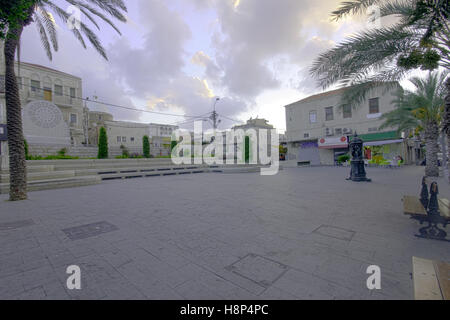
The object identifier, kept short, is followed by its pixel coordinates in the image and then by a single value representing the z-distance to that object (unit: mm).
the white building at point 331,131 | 22859
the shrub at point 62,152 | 17000
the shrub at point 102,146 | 17422
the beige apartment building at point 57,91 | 23641
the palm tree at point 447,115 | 4137
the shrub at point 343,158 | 24622
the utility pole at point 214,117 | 26891
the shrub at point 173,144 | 23252
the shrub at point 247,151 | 21094
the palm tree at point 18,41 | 3255
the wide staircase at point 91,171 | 10044
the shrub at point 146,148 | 21016
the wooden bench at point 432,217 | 3398
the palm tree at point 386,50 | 4430
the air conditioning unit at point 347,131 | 25108
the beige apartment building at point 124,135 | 26736
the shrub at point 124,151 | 21438
